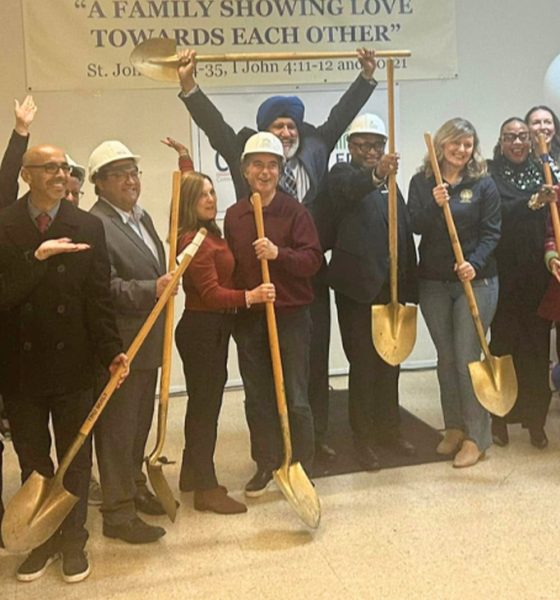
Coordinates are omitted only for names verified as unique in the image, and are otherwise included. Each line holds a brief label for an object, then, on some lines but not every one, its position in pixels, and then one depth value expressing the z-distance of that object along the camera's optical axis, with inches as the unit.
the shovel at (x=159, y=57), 127.3
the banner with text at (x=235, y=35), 183.2
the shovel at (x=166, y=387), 114.2
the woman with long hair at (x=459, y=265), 136.5
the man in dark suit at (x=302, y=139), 130.9
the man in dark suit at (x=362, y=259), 137.9
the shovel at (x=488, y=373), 134.1
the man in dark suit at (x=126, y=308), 111.7
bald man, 98.1
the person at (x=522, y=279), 145.2
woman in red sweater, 118.0
